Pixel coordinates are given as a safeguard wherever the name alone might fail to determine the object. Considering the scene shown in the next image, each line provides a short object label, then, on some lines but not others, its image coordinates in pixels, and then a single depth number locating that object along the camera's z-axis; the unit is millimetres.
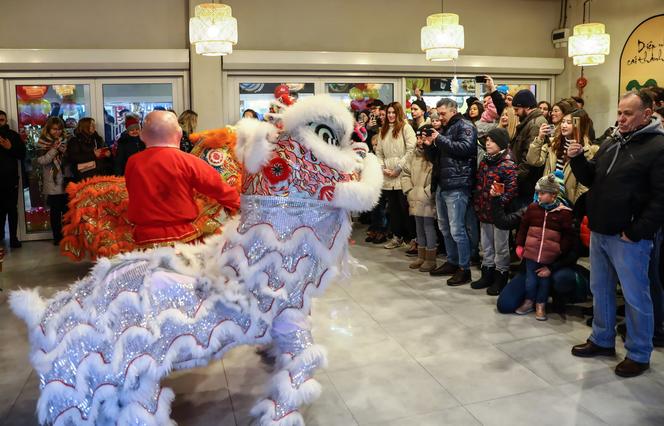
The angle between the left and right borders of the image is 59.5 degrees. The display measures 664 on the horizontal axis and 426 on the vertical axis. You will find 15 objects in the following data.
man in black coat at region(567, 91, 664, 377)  2883
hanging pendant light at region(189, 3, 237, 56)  5367
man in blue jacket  4602
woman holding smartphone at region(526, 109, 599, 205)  4117
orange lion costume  4301
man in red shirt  2686
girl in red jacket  3863
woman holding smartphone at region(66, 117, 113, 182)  6531
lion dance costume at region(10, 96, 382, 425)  2033
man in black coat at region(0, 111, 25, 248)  6379
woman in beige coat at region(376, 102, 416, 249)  5594
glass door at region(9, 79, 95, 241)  7070
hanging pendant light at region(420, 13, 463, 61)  5848
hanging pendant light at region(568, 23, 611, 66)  6457
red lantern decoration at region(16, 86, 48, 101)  7043
